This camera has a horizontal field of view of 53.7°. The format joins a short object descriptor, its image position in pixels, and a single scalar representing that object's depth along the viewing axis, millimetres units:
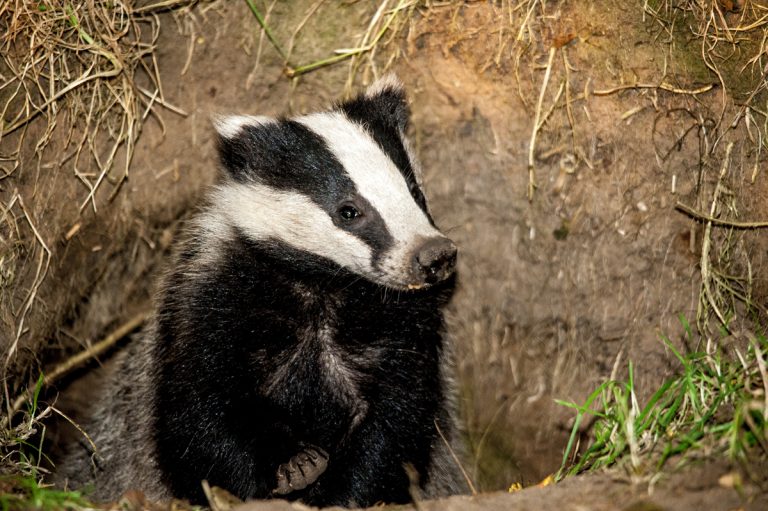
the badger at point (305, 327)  3256
